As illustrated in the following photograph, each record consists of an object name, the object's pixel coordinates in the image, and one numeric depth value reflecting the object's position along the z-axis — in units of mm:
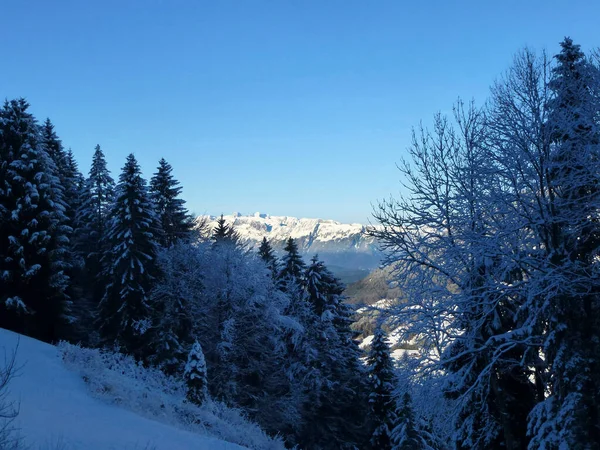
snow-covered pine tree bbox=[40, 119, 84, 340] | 29484
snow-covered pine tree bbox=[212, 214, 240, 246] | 38031
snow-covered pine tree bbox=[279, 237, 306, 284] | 33594
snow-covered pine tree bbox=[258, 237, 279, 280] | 39500
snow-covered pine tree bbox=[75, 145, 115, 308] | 32969
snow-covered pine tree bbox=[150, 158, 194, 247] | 34438
